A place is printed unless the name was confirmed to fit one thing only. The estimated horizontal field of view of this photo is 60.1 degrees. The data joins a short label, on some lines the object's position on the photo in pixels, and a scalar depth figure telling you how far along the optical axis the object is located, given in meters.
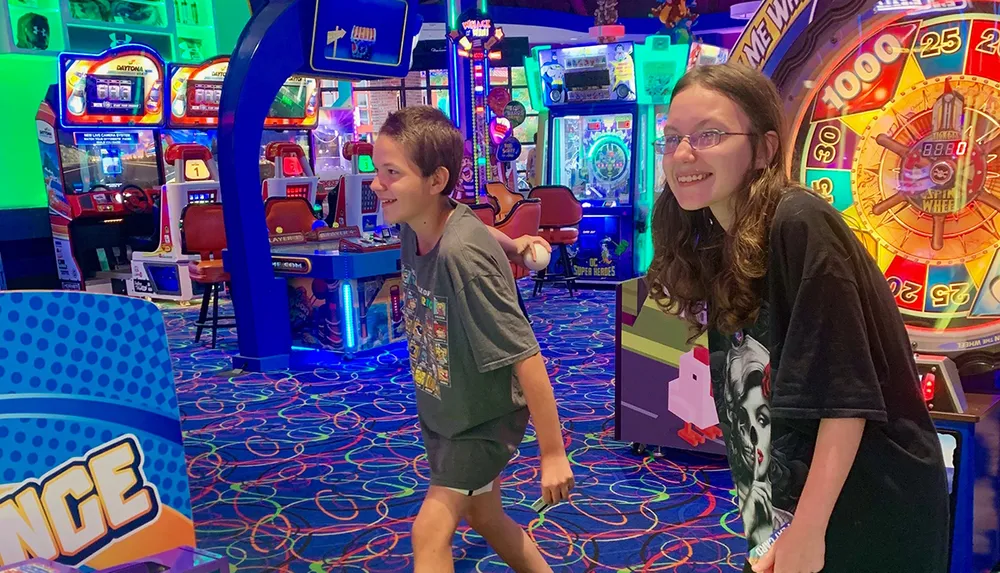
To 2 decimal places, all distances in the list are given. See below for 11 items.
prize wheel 2.06
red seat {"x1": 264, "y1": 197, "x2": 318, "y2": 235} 7.13
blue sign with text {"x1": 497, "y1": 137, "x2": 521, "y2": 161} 10.91
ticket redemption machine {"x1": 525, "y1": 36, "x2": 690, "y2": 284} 8.02
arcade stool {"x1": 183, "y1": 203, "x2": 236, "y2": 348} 6.36
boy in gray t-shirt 1.80
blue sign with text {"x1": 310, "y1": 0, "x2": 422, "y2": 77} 5.58
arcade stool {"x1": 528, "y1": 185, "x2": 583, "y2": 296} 7.92
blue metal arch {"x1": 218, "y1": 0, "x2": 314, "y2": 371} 5.20
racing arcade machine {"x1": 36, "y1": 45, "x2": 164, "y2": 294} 8.38
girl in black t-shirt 1.08
